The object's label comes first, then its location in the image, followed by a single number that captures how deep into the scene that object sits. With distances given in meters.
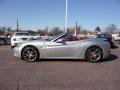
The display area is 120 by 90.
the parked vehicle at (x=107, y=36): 8.19
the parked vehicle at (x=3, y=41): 10.63
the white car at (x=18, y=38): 7.48
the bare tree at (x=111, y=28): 38.30
